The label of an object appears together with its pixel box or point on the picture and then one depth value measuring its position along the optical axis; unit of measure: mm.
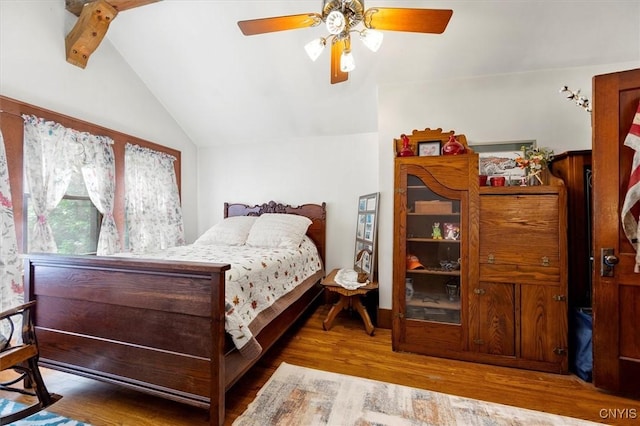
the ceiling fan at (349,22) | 1459
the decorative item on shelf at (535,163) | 2113
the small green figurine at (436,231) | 2271
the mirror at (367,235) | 2779
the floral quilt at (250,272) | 1505
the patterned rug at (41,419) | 1412
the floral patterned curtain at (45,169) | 2225
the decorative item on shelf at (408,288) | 2266
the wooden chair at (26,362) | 1370
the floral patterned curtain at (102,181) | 2672
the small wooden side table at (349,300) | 2523
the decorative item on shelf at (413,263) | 2279
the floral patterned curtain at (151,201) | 3084
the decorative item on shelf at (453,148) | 2199
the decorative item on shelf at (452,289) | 2182
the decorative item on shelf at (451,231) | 2200
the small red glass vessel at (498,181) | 2125
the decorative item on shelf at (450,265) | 2197
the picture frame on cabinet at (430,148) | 2428
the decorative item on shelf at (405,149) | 2328
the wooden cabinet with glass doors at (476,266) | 1963
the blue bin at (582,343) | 1818
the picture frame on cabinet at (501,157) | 2391
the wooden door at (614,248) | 1651
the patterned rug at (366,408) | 1458
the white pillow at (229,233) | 3111
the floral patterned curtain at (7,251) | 2008
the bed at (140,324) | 1350
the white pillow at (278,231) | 2941
